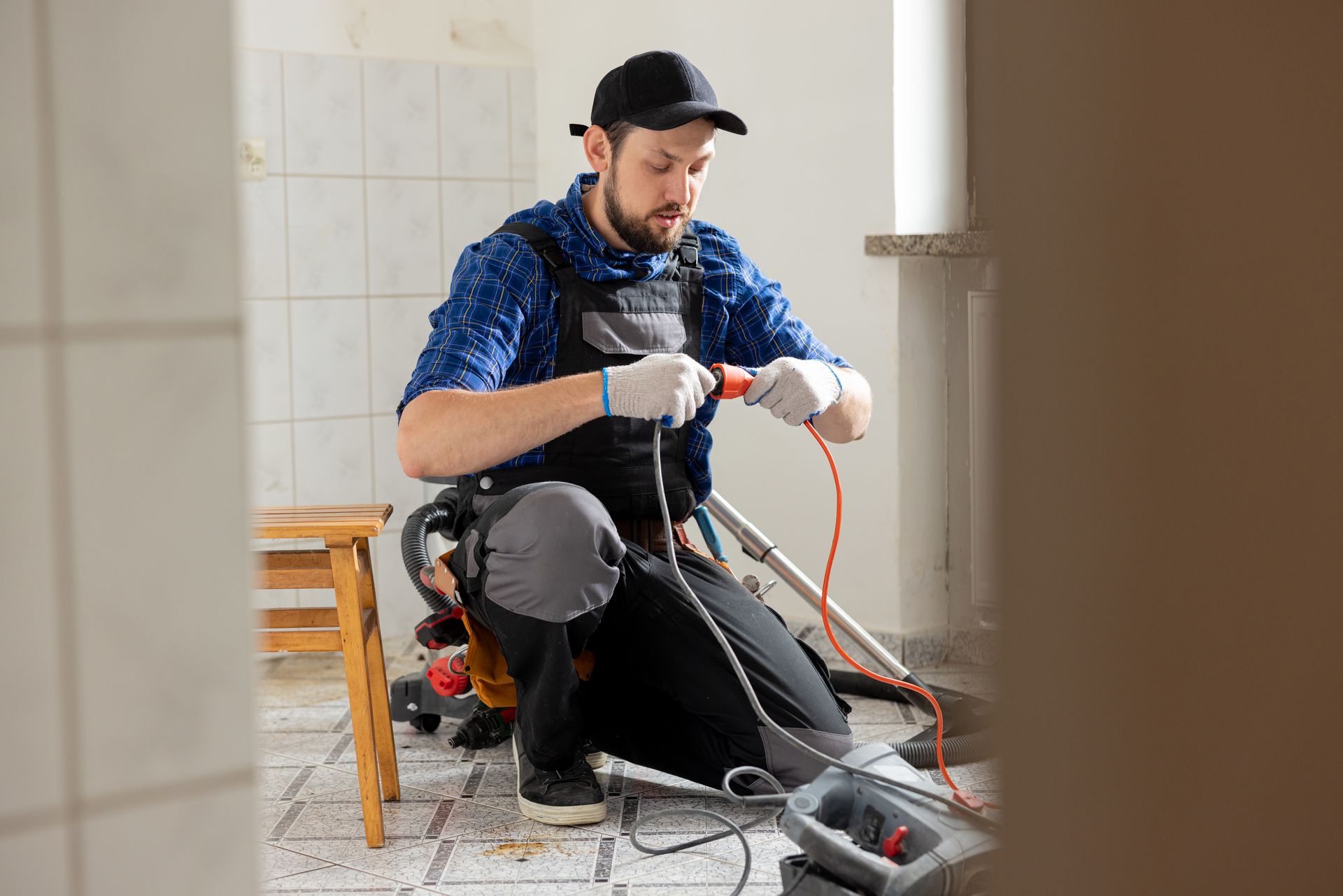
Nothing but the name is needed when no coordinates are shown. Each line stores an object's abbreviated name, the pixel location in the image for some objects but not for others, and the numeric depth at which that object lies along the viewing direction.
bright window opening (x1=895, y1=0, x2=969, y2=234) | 2.57
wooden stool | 1.67
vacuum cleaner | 1.24
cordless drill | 2.14
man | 1.72
